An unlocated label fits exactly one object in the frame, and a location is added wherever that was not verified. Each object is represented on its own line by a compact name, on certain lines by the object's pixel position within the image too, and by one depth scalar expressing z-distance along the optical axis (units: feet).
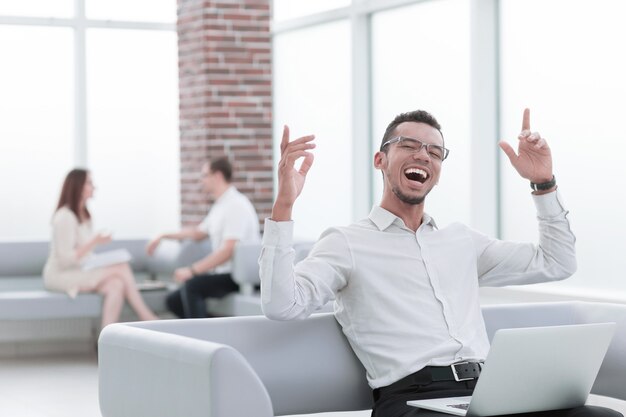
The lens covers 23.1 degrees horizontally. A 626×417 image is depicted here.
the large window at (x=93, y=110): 41.53
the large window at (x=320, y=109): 38.37
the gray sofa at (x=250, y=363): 12.04
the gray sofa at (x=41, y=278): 34.33
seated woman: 34.27
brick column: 40.15
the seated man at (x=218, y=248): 34.27
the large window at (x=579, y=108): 27.51
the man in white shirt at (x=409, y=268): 13.68
